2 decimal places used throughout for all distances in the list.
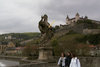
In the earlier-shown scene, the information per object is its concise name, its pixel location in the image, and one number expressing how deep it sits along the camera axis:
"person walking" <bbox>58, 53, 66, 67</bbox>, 8.75
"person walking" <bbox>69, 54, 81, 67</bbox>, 7.08
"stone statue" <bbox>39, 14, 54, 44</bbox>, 13.98
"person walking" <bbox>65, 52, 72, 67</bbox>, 8.10
